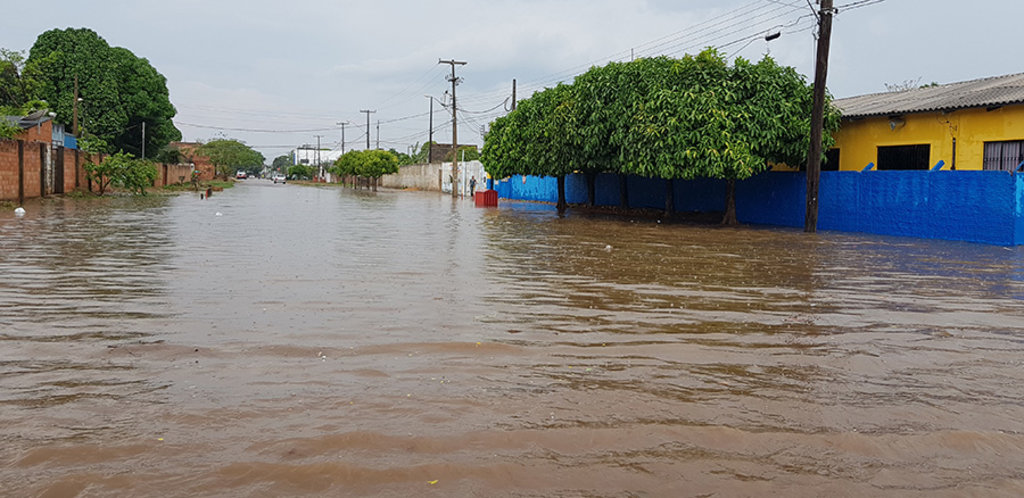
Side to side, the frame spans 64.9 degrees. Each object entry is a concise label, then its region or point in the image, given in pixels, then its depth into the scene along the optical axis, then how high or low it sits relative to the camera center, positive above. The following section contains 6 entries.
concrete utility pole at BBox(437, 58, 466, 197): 51.54 +4.15
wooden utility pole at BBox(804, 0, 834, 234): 19.94 +2.14
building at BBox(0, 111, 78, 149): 44.51 +4.01
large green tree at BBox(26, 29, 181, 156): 56.44 +8.22
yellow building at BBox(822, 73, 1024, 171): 20.20 +2.06
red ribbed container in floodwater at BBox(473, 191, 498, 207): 40.50 +0.08
